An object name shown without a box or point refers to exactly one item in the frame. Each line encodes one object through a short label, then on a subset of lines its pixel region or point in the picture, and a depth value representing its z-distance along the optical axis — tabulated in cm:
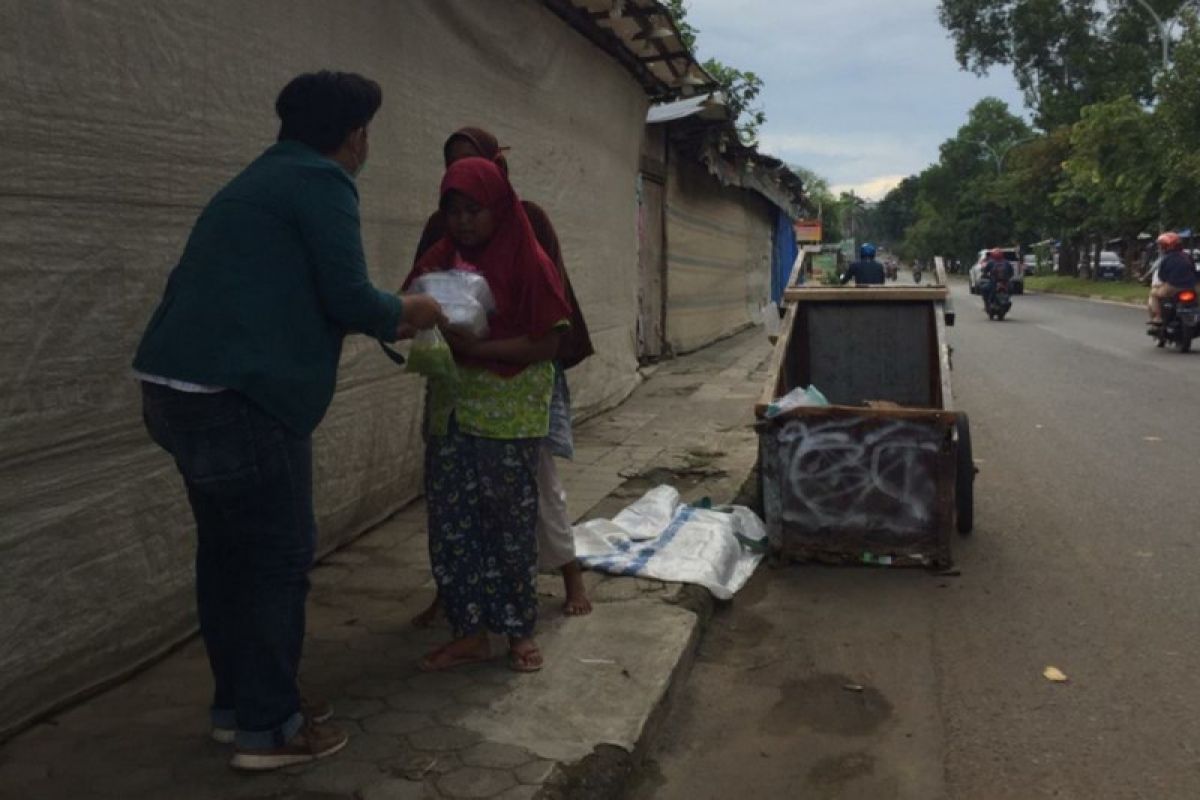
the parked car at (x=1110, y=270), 4303
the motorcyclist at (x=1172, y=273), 1366
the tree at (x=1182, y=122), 2288
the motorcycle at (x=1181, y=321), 1349
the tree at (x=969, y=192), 6462
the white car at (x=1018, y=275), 2834
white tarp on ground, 439
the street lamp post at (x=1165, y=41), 2611
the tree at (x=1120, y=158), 2595
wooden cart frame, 461
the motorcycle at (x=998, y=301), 2140
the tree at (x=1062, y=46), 4125
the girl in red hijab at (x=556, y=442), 354
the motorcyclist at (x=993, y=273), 2122
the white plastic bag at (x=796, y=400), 475
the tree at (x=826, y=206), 7225
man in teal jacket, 238
